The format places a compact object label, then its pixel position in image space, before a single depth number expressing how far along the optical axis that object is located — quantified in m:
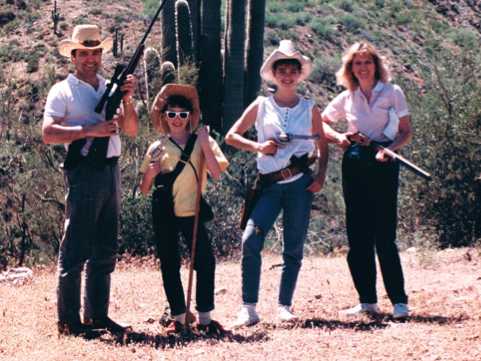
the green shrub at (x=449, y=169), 11.26
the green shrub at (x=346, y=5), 37.75
